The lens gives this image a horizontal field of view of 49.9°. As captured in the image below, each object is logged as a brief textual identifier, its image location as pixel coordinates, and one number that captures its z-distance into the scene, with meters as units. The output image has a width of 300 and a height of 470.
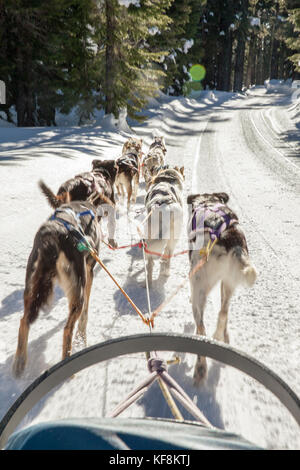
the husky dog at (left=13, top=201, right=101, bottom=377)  2.29
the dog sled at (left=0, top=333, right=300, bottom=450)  0.79
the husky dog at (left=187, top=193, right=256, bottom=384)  2.46
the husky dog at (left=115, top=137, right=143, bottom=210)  6.36
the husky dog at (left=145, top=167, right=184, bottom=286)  3.58
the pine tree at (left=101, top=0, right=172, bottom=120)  14.62
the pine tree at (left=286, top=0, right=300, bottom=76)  18.42
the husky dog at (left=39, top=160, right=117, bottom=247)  3.66
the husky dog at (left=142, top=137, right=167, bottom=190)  7.51
